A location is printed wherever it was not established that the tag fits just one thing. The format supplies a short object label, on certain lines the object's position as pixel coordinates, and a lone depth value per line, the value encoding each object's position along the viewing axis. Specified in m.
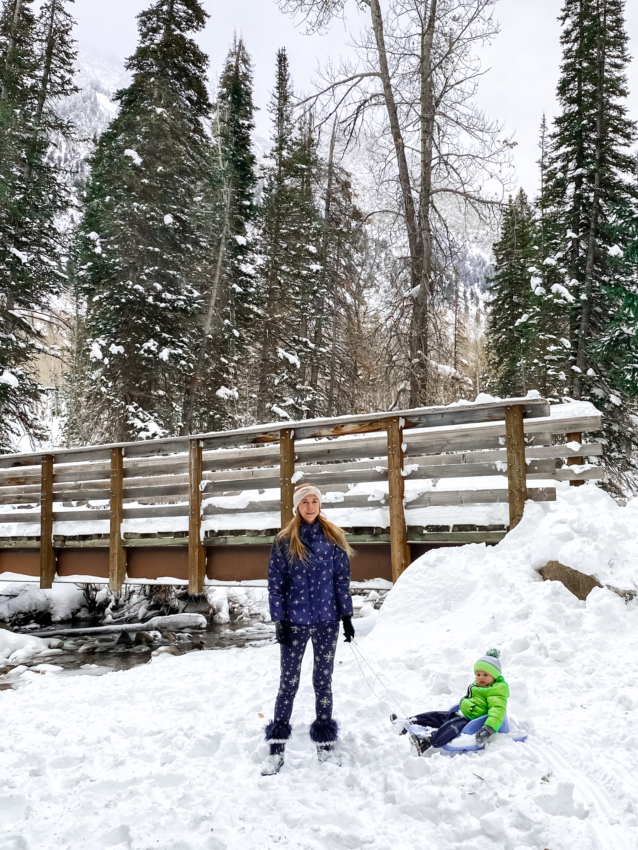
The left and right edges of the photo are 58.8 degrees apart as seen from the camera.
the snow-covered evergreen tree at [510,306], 23.39
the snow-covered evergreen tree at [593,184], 17.14
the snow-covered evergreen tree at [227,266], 19.39
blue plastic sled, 3.36
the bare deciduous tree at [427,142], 11.13
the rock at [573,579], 5.36
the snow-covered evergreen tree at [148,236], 15.85
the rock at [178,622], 10.00
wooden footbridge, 6.76
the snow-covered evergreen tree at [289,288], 20.56
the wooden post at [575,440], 8.61
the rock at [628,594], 5.27
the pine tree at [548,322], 17.66
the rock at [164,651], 7.35
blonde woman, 3.79
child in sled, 3.43
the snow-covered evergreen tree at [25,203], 15.05
